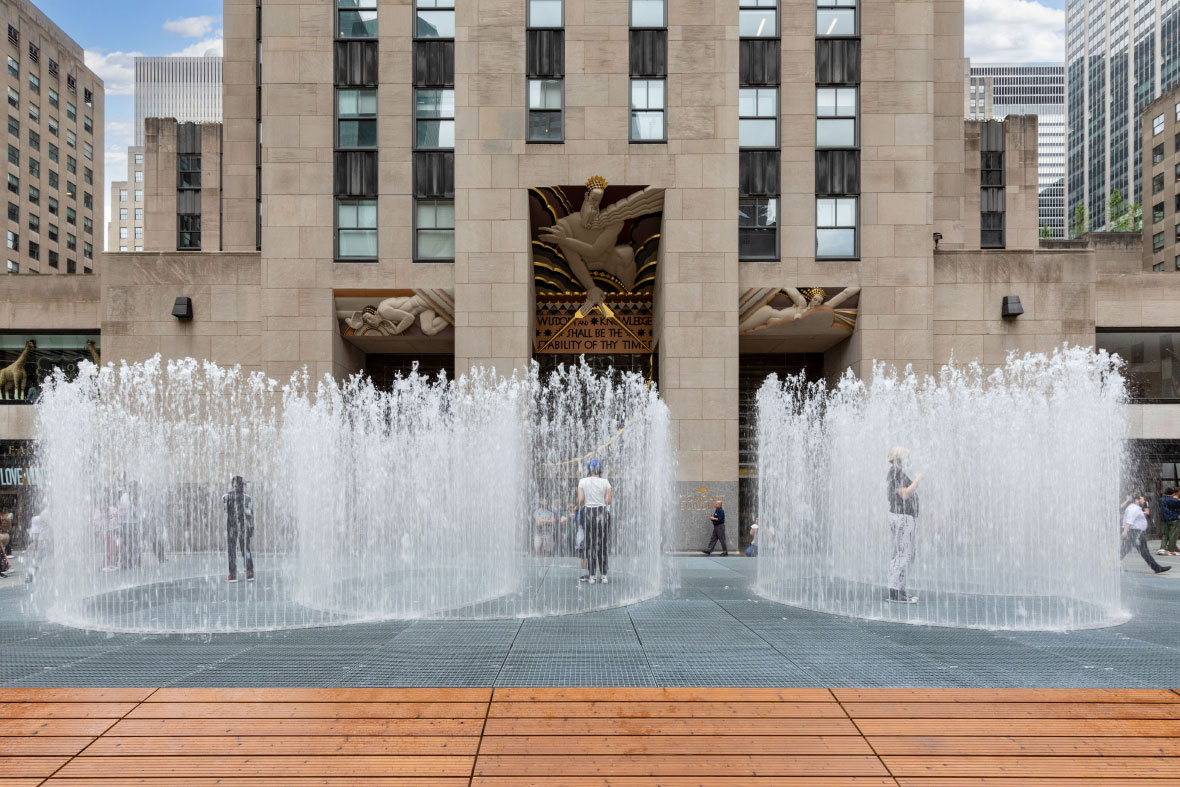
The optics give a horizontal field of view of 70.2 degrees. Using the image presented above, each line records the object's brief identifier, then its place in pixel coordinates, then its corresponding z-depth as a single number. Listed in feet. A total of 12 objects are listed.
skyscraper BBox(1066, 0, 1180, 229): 375.04
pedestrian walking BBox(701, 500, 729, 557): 63.05
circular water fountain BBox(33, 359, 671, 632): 36.70
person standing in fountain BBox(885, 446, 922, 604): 32.71
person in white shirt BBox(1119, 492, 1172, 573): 52.02
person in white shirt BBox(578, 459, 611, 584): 37.67
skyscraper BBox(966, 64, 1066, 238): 550.77
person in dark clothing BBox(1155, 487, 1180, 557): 60.44
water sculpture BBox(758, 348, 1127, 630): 35.32
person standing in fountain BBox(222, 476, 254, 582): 41.63
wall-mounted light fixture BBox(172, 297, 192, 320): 69.61
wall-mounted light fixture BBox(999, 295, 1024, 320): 69.82
